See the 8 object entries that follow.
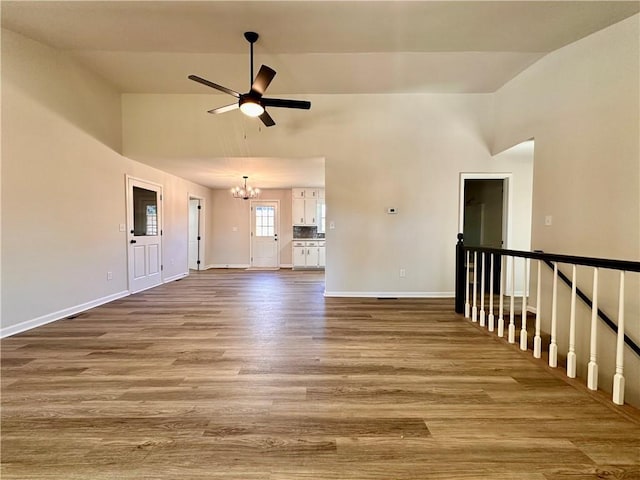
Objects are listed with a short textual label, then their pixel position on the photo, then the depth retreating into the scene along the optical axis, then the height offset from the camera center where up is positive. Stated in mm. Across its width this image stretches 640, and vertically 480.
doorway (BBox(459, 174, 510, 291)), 4793 +341
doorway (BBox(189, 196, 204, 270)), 8219 -215
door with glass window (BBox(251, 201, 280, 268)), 8703 -239
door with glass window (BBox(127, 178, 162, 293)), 5012 -128
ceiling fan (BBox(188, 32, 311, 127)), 2836 +1351
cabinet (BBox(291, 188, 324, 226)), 8281 +656
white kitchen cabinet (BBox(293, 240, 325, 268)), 8273 -761
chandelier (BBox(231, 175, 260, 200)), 7105 +891
